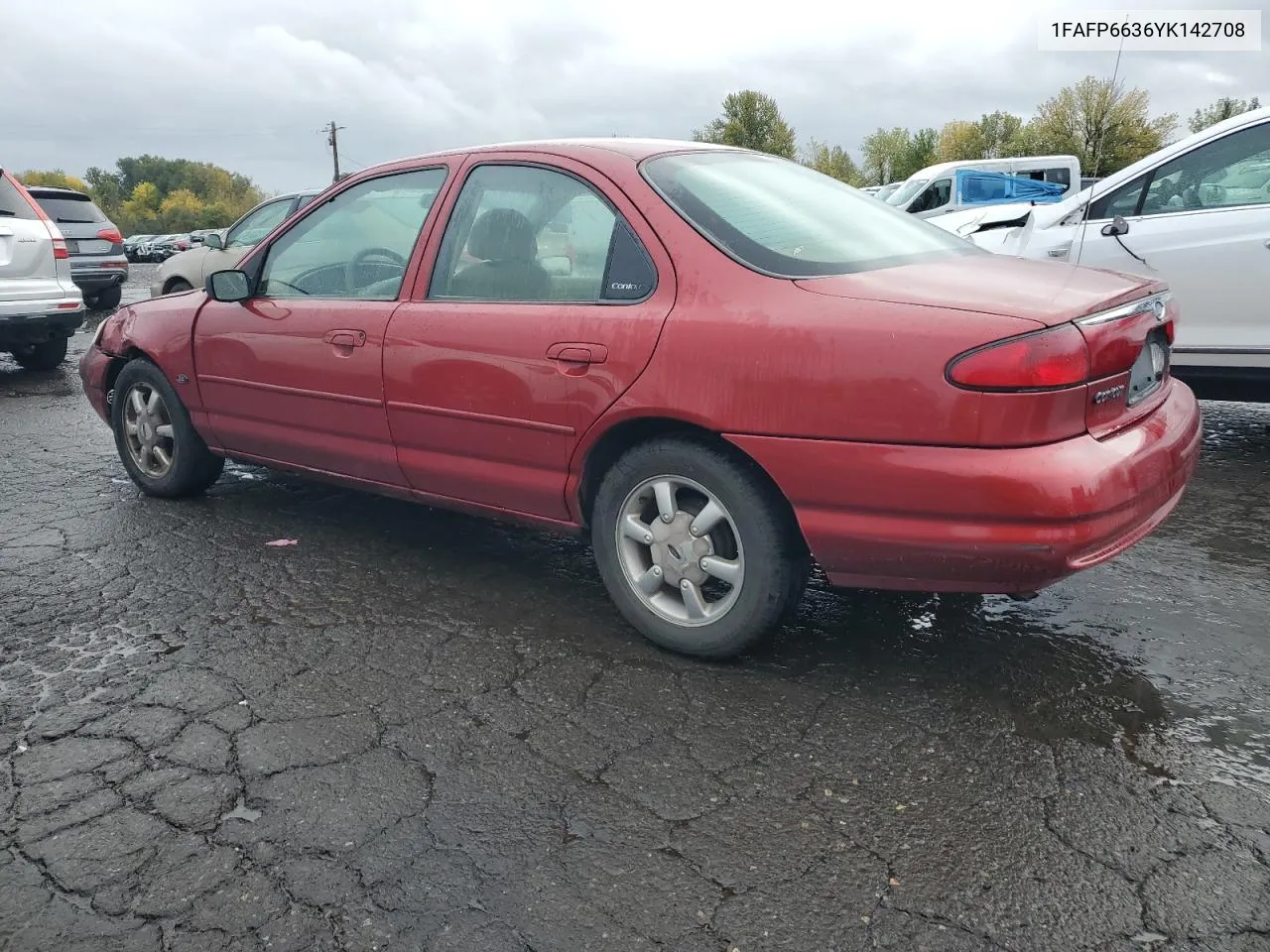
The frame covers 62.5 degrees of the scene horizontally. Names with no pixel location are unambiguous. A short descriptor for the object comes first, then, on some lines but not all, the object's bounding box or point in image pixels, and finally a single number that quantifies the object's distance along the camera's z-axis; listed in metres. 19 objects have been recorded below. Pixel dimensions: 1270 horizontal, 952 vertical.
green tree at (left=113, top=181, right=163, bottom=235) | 107.12
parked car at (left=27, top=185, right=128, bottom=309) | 14.16
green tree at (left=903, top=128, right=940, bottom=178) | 70.94
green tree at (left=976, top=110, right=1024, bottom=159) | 65.56
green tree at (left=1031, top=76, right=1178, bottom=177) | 50.22
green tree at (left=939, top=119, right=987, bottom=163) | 66.88
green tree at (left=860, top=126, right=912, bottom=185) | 71.81
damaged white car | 5.27
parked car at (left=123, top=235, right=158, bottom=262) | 47.41
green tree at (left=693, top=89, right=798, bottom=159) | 68.94
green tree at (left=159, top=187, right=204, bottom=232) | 105.12
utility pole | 74.81
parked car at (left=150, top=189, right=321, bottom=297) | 10.97
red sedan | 2.63
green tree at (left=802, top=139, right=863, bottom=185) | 72.38
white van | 16.98
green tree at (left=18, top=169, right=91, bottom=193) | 118.25
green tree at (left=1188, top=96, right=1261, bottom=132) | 56.82
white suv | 8.31
